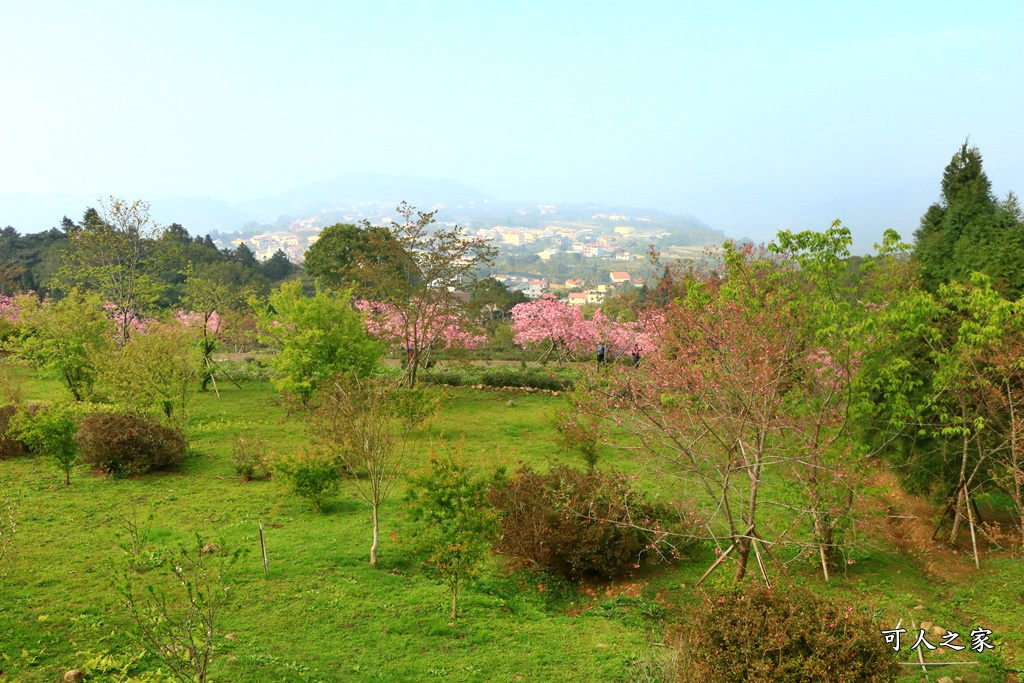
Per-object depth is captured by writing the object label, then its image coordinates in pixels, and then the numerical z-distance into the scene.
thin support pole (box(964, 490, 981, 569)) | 9.62
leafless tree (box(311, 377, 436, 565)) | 9.06
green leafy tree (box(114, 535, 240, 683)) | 4.77
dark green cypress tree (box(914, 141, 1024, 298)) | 11.45
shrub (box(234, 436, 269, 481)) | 12.91
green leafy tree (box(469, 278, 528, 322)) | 21.86
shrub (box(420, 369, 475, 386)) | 24.30
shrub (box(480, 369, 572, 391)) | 23.75
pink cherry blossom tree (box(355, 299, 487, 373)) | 21.23
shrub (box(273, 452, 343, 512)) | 11.00
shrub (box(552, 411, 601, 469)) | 12.20
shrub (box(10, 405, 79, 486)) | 11.33
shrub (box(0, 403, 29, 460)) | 13.59
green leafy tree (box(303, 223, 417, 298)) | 21.33
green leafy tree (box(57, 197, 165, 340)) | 23.69
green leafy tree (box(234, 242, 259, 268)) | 55.72
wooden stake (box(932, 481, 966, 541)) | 10.38
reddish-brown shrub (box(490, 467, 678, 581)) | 9.14
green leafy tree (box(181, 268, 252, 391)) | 22.13
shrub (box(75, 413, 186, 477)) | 12.38
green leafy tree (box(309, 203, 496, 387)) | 20.53
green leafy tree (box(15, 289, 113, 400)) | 16.66
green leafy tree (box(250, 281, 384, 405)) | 17.25
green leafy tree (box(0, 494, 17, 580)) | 8.07
